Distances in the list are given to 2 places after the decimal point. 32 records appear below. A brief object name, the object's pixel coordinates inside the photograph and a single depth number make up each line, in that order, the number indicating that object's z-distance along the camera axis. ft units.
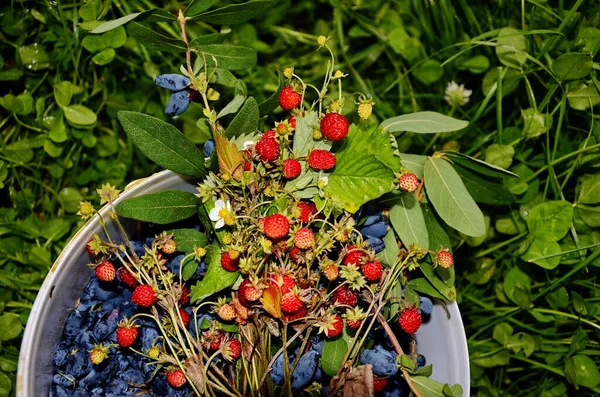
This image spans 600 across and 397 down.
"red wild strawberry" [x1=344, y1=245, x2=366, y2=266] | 2.55
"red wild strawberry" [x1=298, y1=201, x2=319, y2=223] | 2.57
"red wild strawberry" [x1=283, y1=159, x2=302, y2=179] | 2.59
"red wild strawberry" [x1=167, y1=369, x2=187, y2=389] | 2.57
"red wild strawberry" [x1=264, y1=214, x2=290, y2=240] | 2.36
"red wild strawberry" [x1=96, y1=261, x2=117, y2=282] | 2.67
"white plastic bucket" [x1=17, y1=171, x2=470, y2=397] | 2.64
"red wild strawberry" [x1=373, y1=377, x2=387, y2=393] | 2.66
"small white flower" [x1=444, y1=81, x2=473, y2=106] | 3.92
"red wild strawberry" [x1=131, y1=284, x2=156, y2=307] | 2.56
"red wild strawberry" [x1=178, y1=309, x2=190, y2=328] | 2.68
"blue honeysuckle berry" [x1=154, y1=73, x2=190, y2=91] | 2.77
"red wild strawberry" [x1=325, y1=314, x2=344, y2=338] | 2.45
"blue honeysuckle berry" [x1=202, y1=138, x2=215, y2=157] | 2.85
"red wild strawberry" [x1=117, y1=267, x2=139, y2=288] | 2.75
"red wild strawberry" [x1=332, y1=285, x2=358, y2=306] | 2.58
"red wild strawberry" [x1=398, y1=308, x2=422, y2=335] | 2.65
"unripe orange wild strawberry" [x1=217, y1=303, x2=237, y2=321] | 2.57
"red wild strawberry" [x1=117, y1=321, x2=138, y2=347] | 2.61
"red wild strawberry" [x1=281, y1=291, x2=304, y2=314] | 2.35
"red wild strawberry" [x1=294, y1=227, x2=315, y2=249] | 2.38
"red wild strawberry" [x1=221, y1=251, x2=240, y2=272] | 2.56
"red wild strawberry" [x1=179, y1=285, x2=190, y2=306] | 2.72
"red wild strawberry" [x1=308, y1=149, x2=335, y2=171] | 2.59
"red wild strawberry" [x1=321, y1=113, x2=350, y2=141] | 2.56
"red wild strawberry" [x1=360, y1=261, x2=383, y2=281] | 2.51
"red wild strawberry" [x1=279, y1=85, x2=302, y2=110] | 2.70
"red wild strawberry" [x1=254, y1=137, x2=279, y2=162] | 2.56
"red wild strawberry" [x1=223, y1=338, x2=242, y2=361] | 2.55
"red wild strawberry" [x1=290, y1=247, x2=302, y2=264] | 2.49
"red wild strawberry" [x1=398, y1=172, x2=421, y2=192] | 2.65
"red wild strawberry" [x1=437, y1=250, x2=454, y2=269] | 2.65
